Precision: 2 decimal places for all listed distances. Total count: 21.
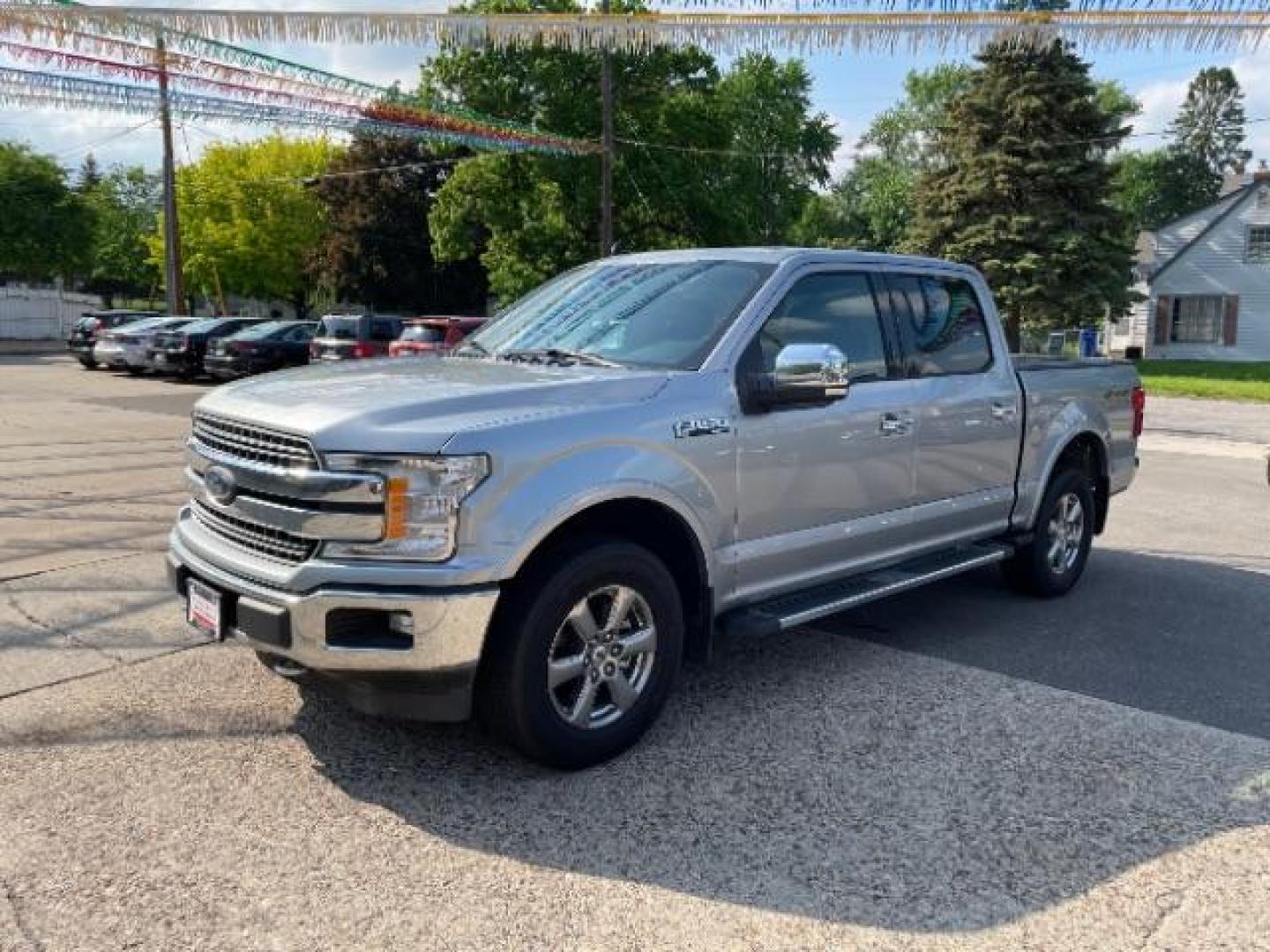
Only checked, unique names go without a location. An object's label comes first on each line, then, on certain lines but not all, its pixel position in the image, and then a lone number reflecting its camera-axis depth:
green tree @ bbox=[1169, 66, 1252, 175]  84.75
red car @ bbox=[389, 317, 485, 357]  18.02
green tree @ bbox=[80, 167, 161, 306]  78.94
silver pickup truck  3.47
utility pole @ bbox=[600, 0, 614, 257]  22.69
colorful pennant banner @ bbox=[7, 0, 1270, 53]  6.87
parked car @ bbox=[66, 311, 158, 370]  26.83
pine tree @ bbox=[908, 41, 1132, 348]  32.12
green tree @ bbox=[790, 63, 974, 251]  63.78
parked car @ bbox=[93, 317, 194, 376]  23.56
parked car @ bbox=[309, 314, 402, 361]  20.10
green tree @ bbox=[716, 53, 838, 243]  36.69
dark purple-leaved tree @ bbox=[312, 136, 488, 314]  49.75
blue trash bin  32.94
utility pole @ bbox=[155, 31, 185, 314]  31.25
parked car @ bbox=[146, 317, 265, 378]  22.88
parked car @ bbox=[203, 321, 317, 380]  22.08
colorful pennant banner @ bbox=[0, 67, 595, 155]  9.35
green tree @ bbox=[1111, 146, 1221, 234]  77.62
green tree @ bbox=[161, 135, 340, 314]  49.59
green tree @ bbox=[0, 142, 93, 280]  44.84
